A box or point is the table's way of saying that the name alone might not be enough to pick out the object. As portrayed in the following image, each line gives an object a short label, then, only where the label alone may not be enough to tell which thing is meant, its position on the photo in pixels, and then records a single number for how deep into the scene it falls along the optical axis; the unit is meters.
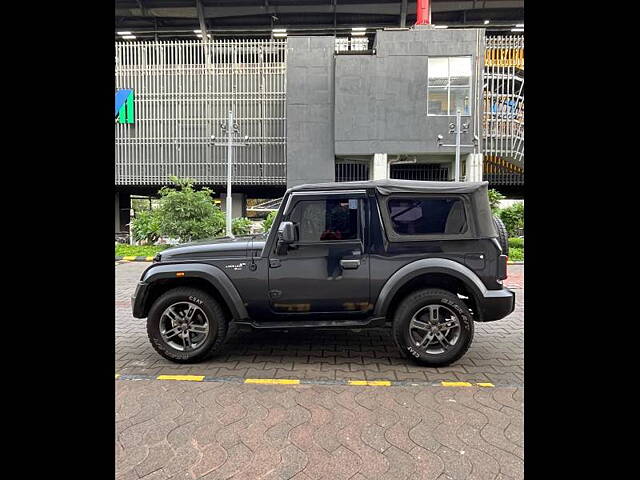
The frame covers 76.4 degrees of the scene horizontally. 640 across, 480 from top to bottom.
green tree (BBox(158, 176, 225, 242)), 16.16
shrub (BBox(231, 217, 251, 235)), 18.59
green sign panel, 23.20
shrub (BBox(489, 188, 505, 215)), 18.44
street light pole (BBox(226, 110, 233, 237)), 17.70
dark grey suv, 4.34
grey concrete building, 20.72
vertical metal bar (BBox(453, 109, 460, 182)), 18.94
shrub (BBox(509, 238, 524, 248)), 16.33
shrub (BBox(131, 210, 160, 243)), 17.42
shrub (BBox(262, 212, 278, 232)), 16.94
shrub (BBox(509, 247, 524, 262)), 15.09
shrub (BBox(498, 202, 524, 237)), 17.75
